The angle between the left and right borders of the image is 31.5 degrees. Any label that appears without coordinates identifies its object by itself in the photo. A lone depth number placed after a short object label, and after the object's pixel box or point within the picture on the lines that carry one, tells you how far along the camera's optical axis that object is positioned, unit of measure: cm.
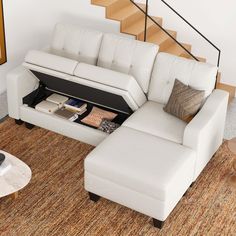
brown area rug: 377
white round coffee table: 376
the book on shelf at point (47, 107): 481
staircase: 536
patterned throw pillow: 427
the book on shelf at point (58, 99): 491
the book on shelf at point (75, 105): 484
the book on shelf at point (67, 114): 474
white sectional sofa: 376
